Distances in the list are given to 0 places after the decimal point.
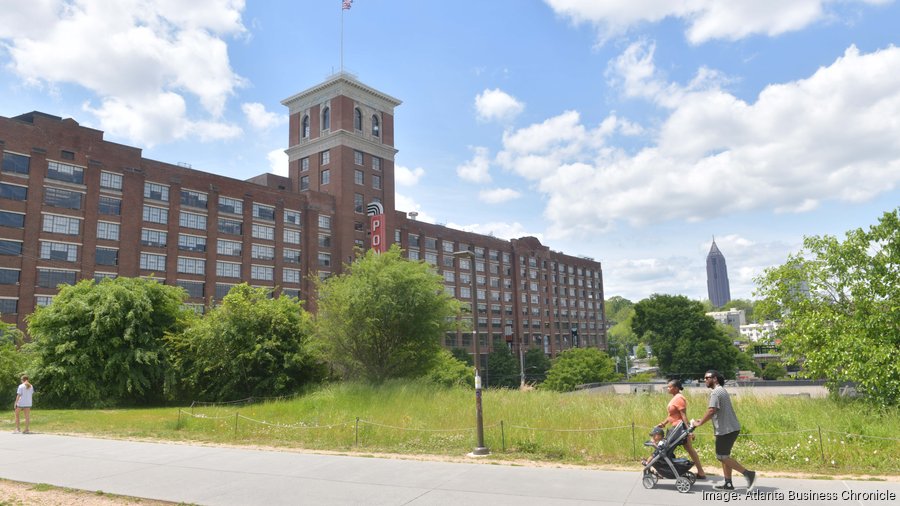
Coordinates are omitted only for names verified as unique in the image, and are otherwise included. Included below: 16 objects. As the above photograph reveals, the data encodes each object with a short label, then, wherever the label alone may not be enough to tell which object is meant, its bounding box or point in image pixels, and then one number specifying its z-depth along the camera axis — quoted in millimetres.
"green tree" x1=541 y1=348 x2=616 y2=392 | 68938
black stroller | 9547
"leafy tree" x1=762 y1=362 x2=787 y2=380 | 76081
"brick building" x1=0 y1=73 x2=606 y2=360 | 51031
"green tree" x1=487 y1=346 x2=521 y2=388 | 88688
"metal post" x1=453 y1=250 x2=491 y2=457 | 13547
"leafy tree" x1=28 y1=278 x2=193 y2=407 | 27922
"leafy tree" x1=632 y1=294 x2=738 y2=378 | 71312
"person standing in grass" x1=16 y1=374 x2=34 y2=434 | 17891
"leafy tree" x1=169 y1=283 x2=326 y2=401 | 28562
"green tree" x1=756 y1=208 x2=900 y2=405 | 15234
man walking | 9367
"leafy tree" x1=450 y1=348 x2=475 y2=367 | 79938
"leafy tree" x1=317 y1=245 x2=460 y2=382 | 26844
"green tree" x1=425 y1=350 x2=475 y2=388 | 28766
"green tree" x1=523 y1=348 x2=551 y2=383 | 96031
